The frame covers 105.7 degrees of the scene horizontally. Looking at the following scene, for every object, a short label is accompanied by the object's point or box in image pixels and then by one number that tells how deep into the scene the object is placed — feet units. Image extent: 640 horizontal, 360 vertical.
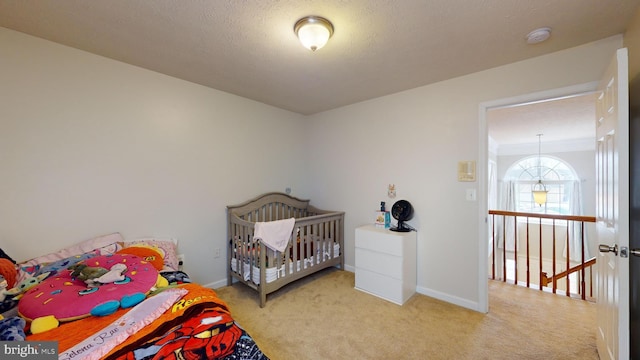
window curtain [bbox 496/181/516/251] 20.21
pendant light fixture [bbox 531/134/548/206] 15.79
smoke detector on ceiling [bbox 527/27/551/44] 5.49
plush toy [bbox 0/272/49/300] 4.39
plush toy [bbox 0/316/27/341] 3.21
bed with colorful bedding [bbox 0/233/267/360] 3.24
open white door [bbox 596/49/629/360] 3.97
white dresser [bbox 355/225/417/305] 8.17
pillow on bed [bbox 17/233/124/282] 5.32
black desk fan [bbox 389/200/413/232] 8.87
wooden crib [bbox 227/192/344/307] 8.16
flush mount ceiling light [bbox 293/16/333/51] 5.14
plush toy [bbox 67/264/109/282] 4.74
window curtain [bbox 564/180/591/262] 17.39
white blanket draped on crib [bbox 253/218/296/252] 7.91
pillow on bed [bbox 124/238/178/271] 6.87
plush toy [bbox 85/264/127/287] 4.67
